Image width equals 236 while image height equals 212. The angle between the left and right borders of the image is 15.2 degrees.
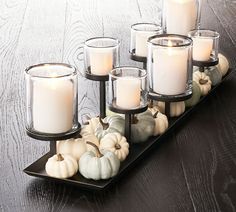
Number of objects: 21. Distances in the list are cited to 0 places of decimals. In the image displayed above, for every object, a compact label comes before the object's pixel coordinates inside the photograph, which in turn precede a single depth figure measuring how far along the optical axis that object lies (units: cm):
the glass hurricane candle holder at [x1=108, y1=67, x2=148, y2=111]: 166
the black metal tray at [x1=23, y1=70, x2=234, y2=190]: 153
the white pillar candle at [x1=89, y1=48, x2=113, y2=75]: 181
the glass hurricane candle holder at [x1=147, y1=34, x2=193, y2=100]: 177
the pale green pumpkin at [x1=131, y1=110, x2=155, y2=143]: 171
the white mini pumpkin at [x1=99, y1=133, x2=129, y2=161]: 161
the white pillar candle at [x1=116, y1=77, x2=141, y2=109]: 166
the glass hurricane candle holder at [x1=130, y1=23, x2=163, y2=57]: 193
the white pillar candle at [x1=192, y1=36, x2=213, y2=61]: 199
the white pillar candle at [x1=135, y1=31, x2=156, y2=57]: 193
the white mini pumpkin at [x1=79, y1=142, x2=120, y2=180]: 153
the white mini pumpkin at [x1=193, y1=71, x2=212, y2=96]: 198
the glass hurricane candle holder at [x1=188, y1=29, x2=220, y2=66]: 199
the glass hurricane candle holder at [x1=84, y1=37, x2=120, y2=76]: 181
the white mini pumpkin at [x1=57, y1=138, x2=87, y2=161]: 158
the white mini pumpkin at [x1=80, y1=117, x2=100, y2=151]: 162
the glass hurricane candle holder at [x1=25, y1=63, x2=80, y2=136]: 154
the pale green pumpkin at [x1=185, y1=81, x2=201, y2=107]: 192
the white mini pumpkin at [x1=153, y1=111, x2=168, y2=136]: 176
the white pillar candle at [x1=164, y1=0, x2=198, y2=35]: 213
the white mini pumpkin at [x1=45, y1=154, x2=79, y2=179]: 154
